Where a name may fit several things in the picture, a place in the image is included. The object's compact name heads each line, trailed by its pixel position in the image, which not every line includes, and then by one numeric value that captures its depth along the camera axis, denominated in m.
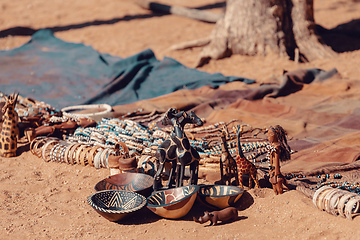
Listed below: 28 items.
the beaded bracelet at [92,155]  5.94
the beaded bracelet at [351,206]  3.90
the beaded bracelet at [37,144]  6.40
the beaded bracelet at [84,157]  6.01
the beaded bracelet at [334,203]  4.03
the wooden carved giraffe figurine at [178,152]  4.66
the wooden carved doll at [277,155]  4.48
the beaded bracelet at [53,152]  6.22
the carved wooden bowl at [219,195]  4.40
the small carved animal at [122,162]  5.11
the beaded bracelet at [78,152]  6.04
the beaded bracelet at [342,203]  3.97
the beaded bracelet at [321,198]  4.15
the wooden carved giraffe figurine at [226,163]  4.72
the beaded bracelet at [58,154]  6.17
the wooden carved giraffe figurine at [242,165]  4.70
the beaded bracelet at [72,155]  6.07
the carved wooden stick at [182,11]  14.82
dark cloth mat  8.96
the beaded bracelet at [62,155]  6.13
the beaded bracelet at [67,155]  6.09
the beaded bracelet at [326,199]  4.09
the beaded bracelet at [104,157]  5.80
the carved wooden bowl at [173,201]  4.24
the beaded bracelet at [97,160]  5.86
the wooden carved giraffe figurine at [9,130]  6.36
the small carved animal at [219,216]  4.18
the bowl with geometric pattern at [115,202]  4.30
